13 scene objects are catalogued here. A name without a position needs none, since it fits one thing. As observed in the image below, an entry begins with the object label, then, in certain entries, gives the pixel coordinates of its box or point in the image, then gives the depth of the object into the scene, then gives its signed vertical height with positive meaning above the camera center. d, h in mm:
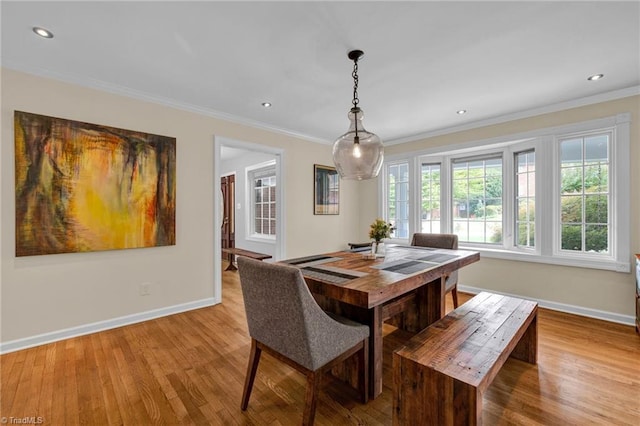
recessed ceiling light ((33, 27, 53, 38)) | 1843 +1240
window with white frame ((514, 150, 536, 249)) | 3424 +169
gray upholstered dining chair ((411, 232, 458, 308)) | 2862 -371
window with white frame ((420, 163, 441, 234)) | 4305 +218
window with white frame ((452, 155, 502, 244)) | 3779 +173
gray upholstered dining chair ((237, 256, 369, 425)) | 1367 -639
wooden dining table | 1576 -432
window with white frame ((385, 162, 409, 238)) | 4676 +247
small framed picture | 4531 +377
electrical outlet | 2881 -801
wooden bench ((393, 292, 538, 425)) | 1216 -745
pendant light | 2150 +489
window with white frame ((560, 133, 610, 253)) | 2957 +193
